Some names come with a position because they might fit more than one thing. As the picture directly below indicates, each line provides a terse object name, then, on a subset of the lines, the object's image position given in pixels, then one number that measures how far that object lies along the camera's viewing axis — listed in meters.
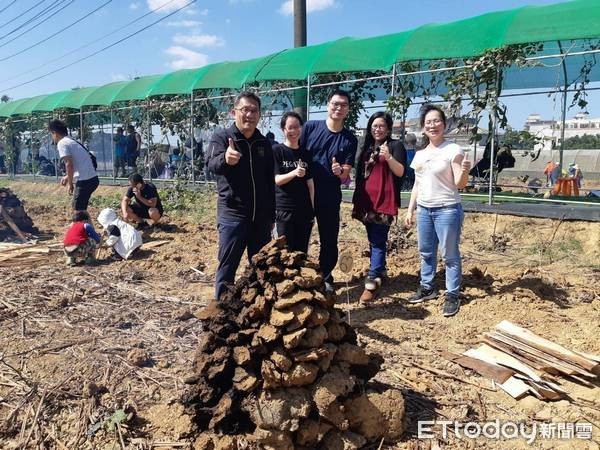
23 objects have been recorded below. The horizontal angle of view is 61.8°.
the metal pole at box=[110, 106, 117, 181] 16.44
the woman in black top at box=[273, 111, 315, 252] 4.05
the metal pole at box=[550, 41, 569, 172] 9.18
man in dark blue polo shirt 4.30
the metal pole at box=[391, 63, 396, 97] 8.91
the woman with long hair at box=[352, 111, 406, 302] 4.44
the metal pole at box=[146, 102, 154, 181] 14.38
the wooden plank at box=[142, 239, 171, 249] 7.31
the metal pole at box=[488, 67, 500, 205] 7.31
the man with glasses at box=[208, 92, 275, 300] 3.51
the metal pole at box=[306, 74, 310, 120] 10.14
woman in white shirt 4.06
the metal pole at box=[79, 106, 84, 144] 17.88
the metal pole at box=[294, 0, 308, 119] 10.25
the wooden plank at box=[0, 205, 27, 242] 8.15
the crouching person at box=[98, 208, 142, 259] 6.65
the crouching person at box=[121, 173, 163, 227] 8.26
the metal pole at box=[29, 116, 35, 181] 20.21
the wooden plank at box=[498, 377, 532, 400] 2.93
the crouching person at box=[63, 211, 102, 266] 6.28
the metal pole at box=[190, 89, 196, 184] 12.91
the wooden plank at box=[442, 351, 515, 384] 3.10
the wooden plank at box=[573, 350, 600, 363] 3.09
